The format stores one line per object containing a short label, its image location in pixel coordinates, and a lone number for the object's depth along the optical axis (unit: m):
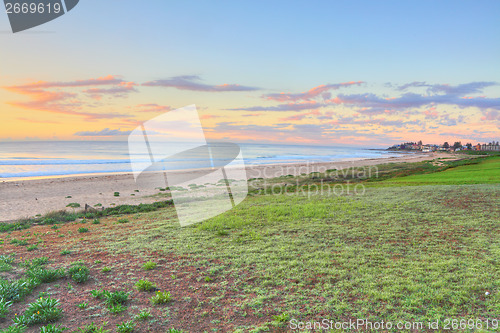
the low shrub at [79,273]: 6.36
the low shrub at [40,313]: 4.72
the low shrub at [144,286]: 5.89
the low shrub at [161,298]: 5.35
